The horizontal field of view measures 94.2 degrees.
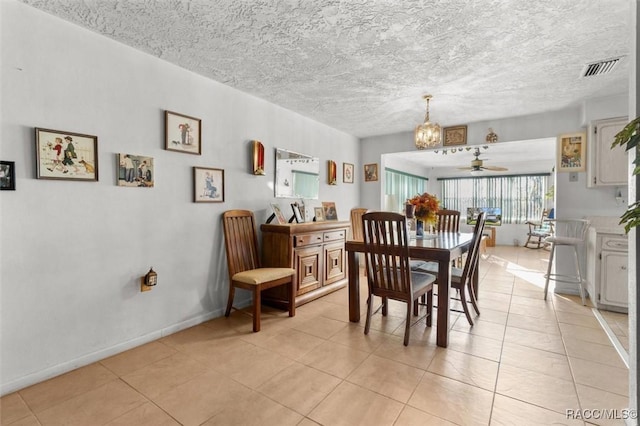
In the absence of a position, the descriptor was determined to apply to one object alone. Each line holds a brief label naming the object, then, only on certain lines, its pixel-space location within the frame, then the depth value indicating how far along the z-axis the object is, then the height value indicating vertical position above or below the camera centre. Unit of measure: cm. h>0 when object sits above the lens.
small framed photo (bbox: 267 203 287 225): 374 -7
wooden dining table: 250 -48
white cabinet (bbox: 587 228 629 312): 320 -72
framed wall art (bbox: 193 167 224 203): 294 +24
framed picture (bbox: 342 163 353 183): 535 +63
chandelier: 335 +82
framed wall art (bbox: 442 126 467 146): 471 +114
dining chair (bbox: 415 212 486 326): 285 -67
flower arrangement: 309 +0
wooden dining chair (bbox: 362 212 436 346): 246 -50
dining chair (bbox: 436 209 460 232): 402 -19
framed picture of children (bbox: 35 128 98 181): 200 +38
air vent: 271 +131
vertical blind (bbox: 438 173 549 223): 852 +37
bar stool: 356 -40
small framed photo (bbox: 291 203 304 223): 397 -8
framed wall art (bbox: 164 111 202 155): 271 +71
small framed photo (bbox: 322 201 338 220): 480 -5
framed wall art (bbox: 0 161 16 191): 186 +21
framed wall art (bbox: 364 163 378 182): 565 +67
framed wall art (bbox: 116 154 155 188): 240 +31
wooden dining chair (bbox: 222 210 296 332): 281 -65
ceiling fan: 638 +89
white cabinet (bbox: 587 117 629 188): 346 +58
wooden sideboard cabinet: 338 -57
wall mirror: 396 +46
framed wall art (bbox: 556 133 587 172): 388 +71
